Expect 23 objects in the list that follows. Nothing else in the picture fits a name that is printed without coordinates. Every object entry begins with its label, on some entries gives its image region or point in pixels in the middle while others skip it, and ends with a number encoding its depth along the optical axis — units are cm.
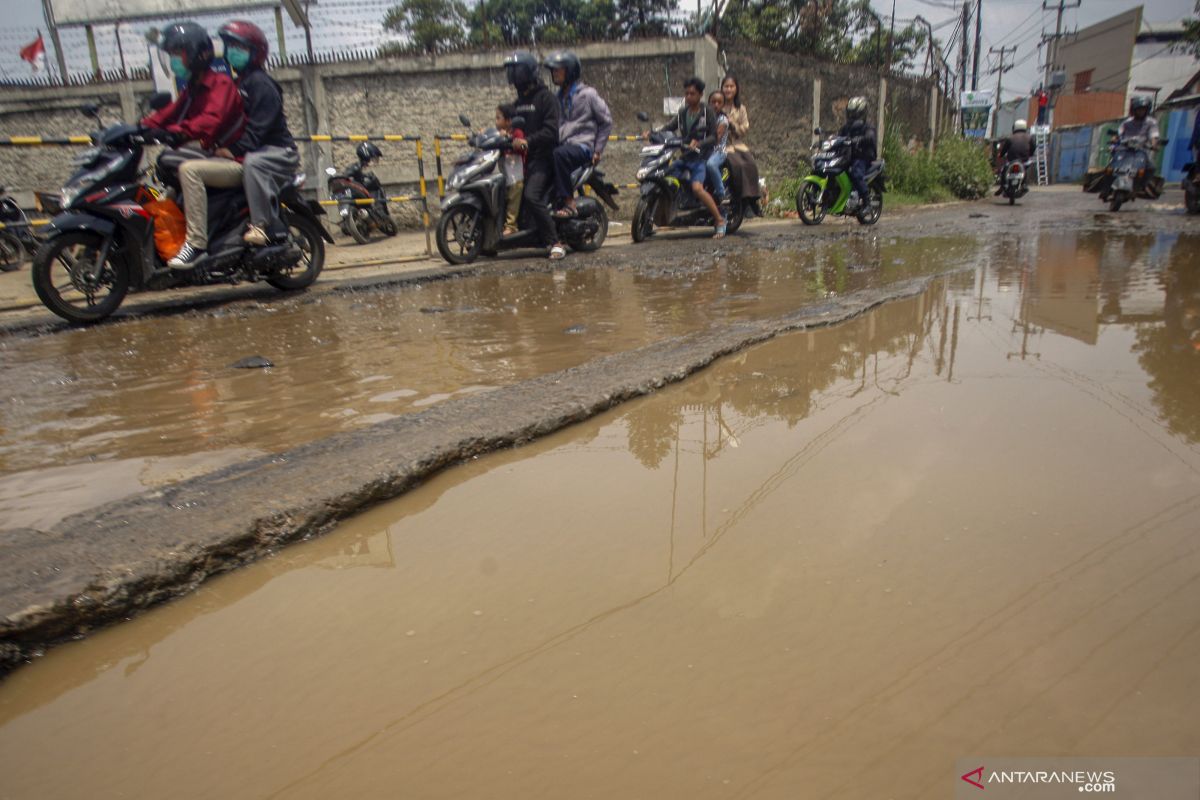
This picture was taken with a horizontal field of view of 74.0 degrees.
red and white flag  1102
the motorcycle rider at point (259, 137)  519
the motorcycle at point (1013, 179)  1438
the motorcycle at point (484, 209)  688
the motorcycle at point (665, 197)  865
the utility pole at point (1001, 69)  4066
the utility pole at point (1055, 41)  3878
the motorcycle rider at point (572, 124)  727
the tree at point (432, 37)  1115
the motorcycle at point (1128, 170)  1112
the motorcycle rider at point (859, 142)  973
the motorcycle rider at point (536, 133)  688
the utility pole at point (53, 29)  1135
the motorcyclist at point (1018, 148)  1477
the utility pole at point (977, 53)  2988
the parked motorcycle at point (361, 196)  973
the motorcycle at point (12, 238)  769
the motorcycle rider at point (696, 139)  861
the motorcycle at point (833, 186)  970
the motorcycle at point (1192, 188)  1006
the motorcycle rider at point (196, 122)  494
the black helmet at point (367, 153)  990
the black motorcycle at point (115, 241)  457
